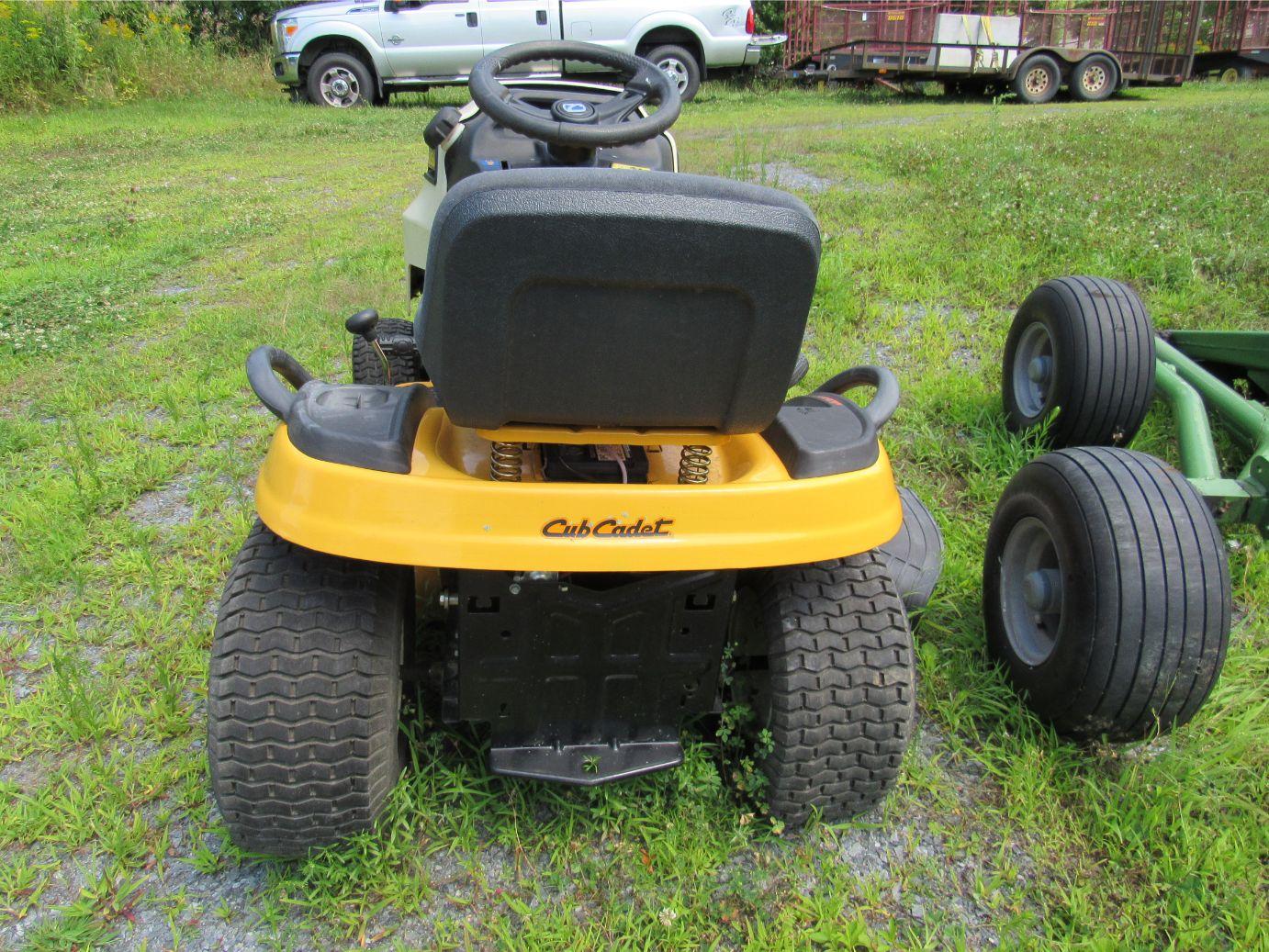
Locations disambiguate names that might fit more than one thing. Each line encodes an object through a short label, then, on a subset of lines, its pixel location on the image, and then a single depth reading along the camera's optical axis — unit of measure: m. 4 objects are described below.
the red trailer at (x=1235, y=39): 16.03
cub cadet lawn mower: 1.37
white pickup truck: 11.25
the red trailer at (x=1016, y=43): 12.38
